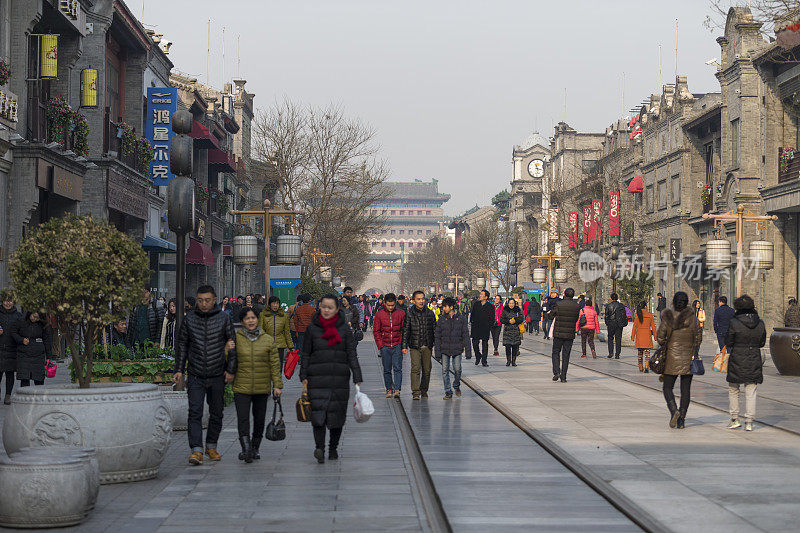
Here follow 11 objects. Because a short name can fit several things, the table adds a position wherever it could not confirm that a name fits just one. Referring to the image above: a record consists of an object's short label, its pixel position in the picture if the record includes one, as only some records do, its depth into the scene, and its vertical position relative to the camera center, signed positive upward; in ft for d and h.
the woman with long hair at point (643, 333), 84.38 -2.67
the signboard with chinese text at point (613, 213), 238.27 +18.39
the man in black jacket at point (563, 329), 72.74 -2.09
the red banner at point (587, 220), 257.63 +18.32
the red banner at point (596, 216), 248.93 +18.82
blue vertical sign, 120.47 +18.57
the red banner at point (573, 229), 234.54 +15.14
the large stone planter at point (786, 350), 79.36 -3.69
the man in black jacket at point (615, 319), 103.40 -1.97
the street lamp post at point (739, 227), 93.66 +6.35
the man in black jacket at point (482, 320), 92.02 -1.95
